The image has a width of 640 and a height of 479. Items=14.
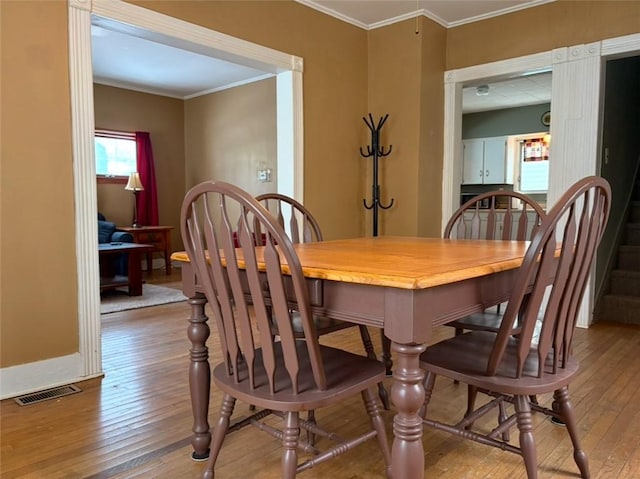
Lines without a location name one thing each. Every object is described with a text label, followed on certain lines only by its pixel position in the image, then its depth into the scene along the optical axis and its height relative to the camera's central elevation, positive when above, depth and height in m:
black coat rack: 4.05 +0.44
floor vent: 2.20 -0.89
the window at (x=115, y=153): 6.13 +0.68
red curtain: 6.45 +0.33
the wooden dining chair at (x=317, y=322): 1.85 -0.46
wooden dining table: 1.12 -0.23
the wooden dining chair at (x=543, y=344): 1.27 -0.39
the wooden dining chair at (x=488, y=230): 1.98 -0.12
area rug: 4.17 -0.87
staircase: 3.72 -0.64
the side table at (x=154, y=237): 5.94 -0.40
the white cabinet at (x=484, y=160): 7.97 +0.76
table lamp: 6.02 +0.27
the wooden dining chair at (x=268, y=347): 1.19 -0.37
